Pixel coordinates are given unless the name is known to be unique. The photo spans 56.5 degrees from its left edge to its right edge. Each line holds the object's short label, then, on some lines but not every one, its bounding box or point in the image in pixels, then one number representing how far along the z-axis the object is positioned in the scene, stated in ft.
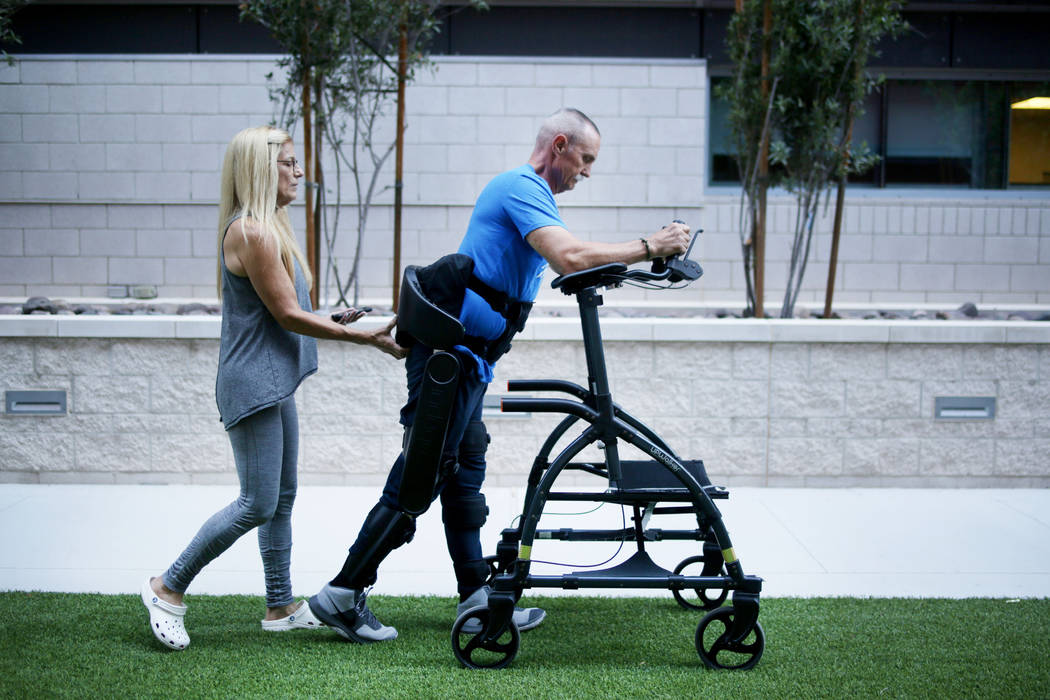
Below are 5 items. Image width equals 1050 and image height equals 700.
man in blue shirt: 10.84
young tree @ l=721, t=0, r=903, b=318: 22.08
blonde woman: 10.98
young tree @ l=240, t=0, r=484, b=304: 22.27
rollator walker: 10.53
